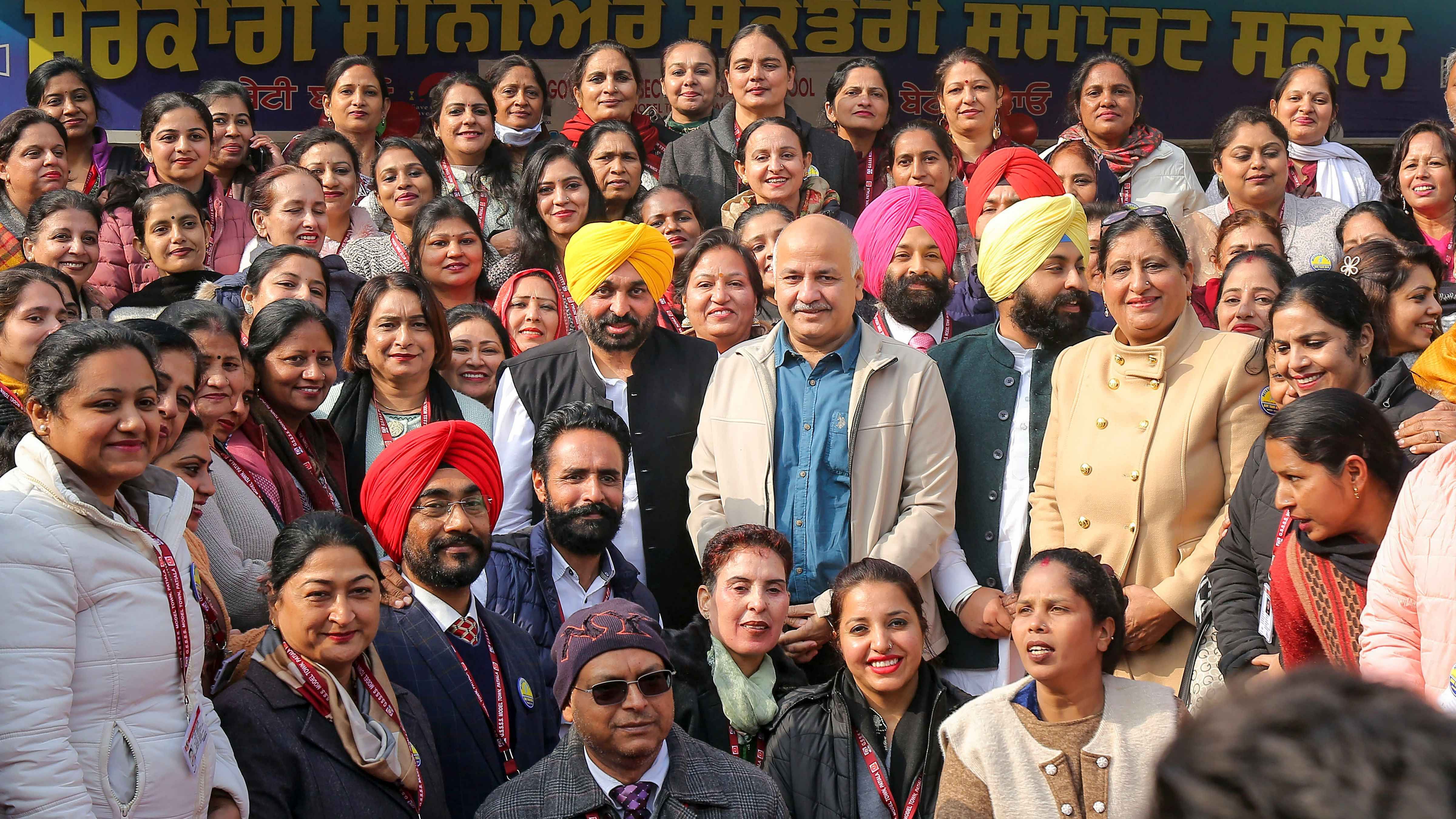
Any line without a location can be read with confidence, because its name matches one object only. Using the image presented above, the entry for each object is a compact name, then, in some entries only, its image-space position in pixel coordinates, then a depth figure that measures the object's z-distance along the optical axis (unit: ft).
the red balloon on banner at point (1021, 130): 31.71
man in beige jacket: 15.10
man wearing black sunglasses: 12.13
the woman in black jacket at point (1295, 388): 13.09
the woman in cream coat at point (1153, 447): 14.46
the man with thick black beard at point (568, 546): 15.01
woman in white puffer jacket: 9.65
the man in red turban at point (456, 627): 13.19
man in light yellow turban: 15.42
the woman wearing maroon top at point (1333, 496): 11.80
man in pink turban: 18.65
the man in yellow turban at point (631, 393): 16.47
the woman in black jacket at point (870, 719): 13.29
